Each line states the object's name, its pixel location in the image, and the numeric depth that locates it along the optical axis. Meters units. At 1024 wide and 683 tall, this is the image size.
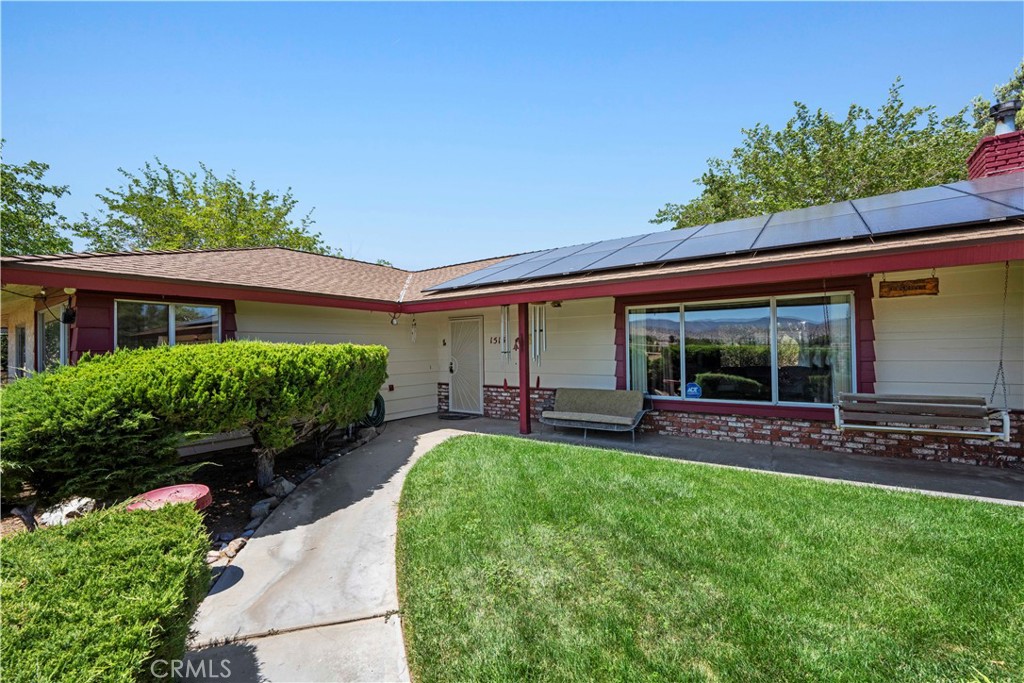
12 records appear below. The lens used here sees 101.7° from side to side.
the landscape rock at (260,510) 4.61
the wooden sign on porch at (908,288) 5.57
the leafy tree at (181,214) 20.84
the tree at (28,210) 16.69
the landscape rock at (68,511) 3.69
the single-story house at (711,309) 5.16
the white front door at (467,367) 10.16
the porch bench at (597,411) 7.09
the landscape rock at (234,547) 3.87
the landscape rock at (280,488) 5.13
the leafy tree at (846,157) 15.87
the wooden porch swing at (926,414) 4.78
